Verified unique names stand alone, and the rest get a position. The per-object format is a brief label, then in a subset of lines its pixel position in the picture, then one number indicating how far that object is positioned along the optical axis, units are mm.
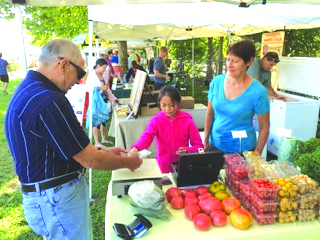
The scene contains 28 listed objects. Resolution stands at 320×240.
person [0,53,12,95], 12195
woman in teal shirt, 2025
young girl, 2326
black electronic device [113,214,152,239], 1334
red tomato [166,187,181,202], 1608
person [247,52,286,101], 4535
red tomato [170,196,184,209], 1560
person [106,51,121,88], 9634
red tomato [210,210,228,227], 1399
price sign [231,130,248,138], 2010
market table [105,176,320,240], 1348
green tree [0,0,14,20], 7348
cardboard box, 4890
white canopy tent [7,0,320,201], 3907
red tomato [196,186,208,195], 1647
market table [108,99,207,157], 4195
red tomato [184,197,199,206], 1545
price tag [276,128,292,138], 2194
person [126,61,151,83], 10155
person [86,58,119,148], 4898
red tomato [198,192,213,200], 1569
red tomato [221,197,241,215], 1480
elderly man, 1306
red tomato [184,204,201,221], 1448
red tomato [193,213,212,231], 1369
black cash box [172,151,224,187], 1632
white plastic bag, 1443
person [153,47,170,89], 8039
